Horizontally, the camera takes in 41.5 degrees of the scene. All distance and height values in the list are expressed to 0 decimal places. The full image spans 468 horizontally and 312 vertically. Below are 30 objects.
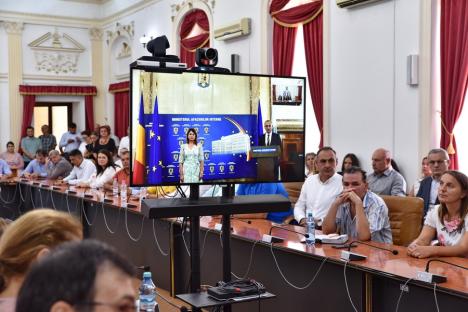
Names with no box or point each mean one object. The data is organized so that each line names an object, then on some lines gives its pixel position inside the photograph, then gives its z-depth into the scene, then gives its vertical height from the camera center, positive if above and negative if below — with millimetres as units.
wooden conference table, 2861 -863
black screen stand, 2750 -397
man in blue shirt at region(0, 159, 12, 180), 10023 -733
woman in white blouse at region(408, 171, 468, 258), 3361 -532
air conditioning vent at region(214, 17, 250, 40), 8797 +1349
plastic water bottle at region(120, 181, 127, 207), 5817 -714
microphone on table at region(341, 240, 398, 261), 3158 -688
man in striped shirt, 3888 -595
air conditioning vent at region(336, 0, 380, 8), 6820 +1325
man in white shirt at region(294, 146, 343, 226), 5023 -542
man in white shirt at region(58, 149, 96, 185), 8523 -636
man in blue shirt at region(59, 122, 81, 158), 13016 -377
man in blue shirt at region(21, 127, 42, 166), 12727 -467
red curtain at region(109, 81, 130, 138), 13086 +340
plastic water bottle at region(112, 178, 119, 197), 6683 -725
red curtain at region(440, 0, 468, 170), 5945 +541
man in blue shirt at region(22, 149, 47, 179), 9766 -664
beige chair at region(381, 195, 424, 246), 3994 -629
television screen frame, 2717 -27
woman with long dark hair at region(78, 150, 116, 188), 7551 -577
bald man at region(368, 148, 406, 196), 6031 -558
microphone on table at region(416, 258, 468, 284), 2670 -679
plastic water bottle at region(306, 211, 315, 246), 3600 -657
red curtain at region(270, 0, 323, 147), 7723 +1065
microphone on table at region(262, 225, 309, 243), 3727 -708
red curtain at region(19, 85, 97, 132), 13141 +669
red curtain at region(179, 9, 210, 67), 10086 +1429
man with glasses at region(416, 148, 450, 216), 5379 -480
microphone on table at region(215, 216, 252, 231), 4217 -726
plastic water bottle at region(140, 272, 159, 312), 2492 -730
